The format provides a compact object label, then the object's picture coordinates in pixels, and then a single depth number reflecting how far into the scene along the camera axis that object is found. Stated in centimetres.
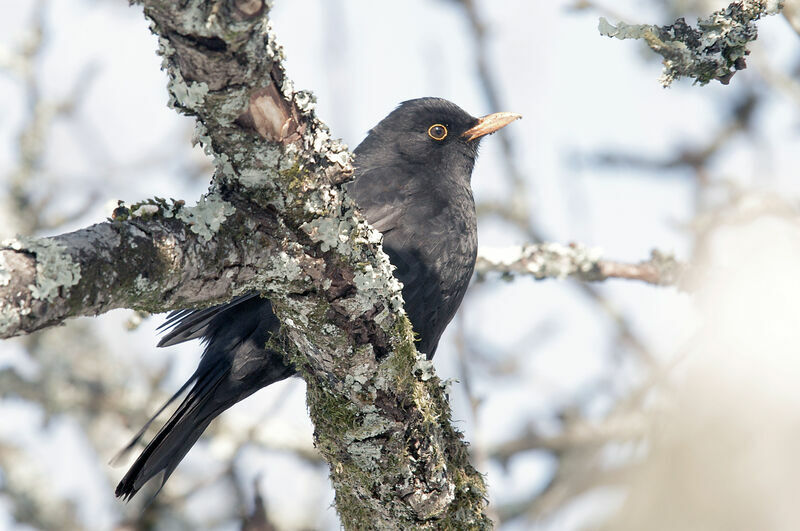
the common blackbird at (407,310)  659
